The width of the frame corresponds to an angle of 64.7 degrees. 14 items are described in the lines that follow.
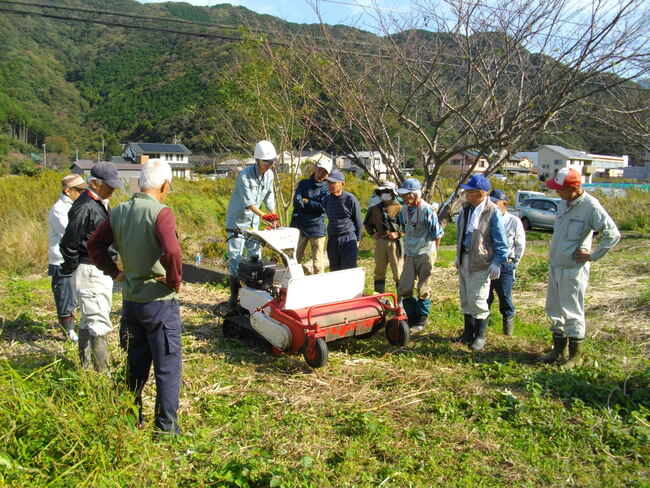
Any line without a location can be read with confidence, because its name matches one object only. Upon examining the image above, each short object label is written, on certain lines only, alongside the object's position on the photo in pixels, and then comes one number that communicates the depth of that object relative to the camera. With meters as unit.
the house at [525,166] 51.06
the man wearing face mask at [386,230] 6.19
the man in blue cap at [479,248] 5.09
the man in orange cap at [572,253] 4.51
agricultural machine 4.59
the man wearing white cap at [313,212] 6.49
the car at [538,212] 20.98
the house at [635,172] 64.51
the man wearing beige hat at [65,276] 5.16
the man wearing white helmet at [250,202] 5.56
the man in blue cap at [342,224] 6.39
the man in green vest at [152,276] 3.12
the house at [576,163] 53.53
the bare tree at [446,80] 6.68
